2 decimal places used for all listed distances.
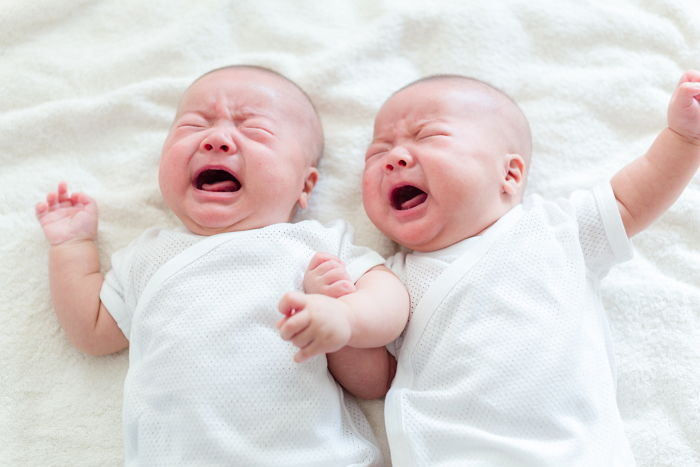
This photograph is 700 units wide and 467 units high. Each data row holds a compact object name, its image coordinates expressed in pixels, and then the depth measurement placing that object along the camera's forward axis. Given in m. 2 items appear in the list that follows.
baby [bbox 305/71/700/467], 0.69
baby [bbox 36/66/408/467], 0.69
